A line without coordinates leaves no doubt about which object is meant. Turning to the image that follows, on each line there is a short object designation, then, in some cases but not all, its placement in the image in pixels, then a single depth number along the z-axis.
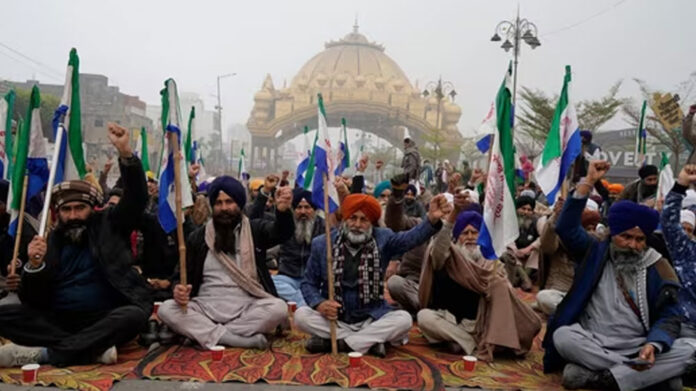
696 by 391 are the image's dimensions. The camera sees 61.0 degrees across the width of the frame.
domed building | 57.44
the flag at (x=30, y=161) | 4.55
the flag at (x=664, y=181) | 6.24
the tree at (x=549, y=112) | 25.06
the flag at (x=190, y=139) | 8.10
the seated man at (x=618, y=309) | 3.66
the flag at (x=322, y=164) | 4.89
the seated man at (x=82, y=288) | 4.03
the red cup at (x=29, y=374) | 3.70
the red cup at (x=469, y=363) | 4.19
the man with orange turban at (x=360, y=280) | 4.40
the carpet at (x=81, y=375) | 3.68
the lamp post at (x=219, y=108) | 41.84
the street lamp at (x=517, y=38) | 16.42
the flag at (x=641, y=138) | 8.80
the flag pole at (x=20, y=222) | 4.25
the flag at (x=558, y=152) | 4.94
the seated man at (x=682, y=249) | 3.94
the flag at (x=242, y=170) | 12.44
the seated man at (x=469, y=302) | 4.42
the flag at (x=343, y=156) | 8.57
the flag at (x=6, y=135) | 6.20
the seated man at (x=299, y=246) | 6.16
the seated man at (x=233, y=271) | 4.53
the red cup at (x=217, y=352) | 4.19
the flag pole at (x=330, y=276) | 4.37
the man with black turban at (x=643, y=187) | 6.98
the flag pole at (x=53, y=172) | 3.84
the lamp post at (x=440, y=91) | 26.36
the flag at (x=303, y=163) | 8.49
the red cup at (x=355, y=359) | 4.12
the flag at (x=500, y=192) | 4.34
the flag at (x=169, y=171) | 4.47
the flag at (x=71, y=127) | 4.33
